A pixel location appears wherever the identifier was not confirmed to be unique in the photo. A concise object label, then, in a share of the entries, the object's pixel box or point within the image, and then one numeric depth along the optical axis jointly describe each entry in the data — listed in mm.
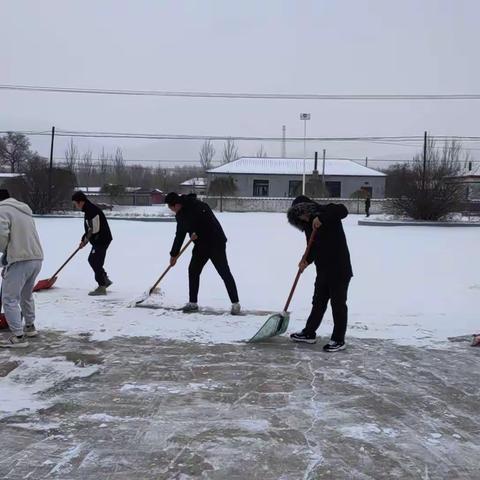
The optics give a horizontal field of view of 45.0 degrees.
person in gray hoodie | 5340
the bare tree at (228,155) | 88081
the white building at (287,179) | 56031
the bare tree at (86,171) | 88512
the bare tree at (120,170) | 85875
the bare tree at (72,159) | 76875
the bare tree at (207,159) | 88062
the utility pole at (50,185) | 31516
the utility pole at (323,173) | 55550
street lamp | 44194
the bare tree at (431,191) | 29469
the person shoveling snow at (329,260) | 5512
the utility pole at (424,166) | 29719
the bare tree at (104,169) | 88500
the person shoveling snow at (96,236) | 8078
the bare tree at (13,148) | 63219
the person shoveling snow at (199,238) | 6898
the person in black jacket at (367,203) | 36181
